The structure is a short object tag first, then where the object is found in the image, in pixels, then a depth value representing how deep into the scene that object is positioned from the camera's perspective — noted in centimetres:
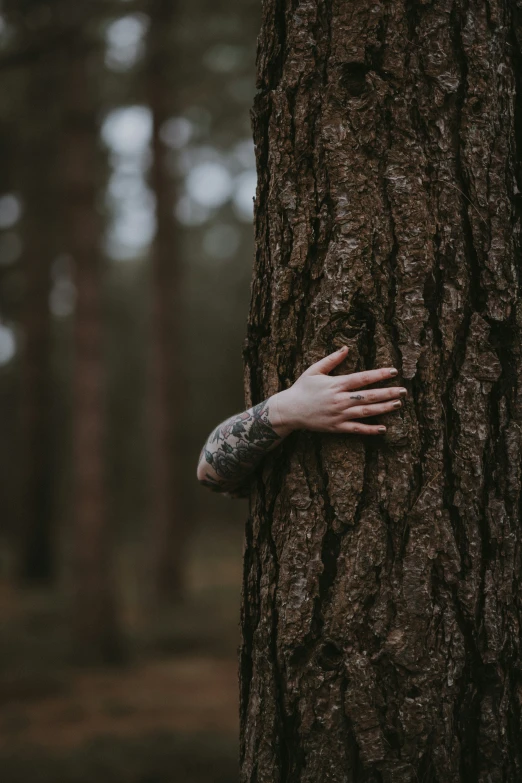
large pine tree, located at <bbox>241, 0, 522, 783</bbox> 190
